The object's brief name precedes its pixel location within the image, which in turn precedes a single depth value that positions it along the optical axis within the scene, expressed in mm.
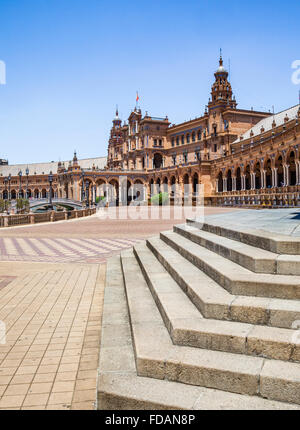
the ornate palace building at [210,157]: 39094
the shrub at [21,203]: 60228
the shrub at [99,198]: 79475
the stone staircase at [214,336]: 3020
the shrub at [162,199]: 62562
